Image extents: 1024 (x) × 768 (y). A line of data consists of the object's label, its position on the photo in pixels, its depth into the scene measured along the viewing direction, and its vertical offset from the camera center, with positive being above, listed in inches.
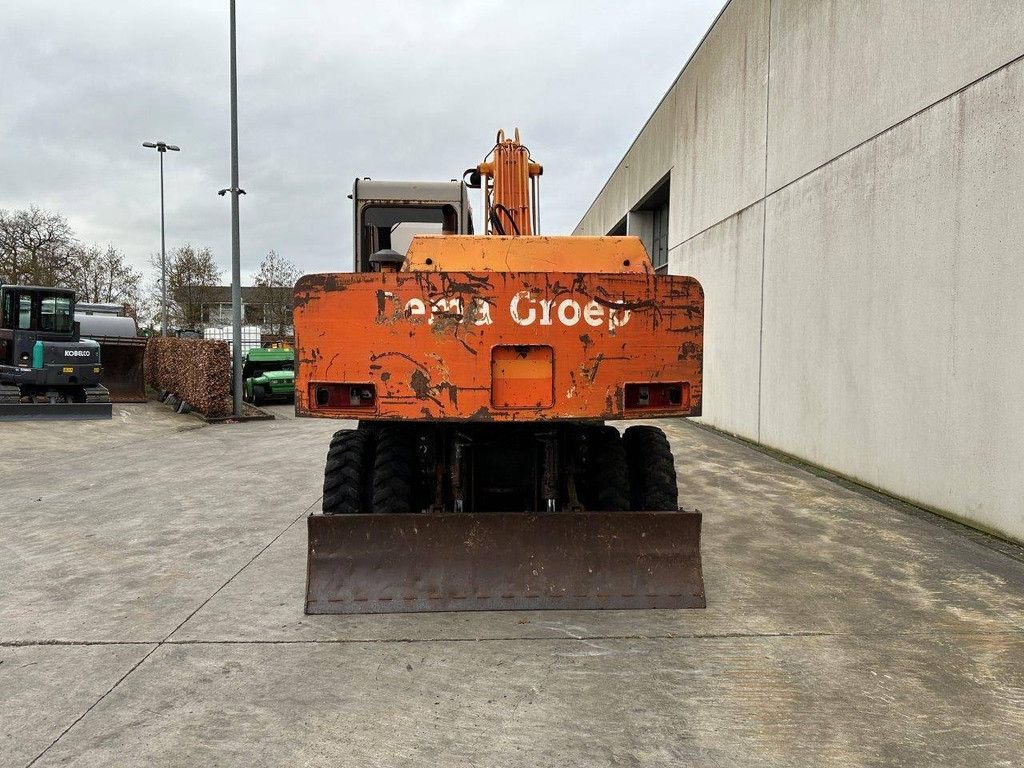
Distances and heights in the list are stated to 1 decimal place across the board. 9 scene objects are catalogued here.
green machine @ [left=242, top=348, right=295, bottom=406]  743.7 -28.9
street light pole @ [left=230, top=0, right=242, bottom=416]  568.4 +64.8
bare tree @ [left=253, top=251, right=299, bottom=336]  1615.4 +143.8
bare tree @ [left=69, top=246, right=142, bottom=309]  1593.3 +169.3
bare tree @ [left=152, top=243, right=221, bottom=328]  1578.5 +150.4
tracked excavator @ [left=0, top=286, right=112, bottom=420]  576.4 -5.2
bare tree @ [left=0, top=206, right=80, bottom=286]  1307.8 +189.7
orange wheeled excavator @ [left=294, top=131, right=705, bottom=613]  133.0 -17.1
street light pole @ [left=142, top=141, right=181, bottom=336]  1126.2 +331.6
